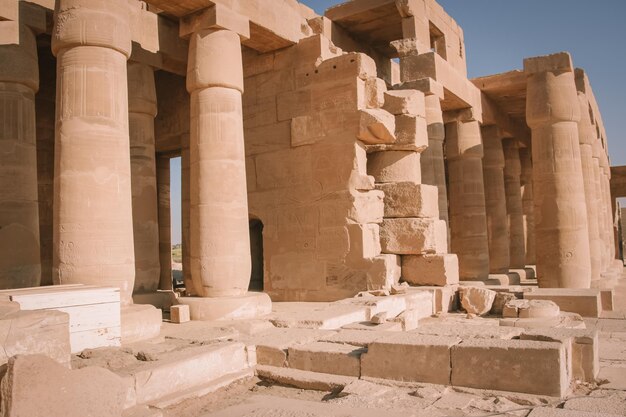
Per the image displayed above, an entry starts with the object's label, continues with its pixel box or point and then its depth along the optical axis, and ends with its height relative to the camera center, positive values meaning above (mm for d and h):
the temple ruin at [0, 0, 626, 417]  5133 +655
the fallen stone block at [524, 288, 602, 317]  10812 -1287
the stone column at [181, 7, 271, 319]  8750 +1151
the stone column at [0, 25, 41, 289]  9148 +1430
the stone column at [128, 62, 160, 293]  10625 +1460
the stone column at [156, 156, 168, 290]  16406 +864
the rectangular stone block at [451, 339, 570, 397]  4734 -1121
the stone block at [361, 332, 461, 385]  5156 -1110
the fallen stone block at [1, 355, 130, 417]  3504 -886
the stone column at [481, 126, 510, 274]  19094 +1218
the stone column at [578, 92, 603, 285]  17875 +2183
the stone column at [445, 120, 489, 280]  16969 +1208
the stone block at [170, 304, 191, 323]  8289 -936
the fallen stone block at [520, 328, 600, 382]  5442 -1151
